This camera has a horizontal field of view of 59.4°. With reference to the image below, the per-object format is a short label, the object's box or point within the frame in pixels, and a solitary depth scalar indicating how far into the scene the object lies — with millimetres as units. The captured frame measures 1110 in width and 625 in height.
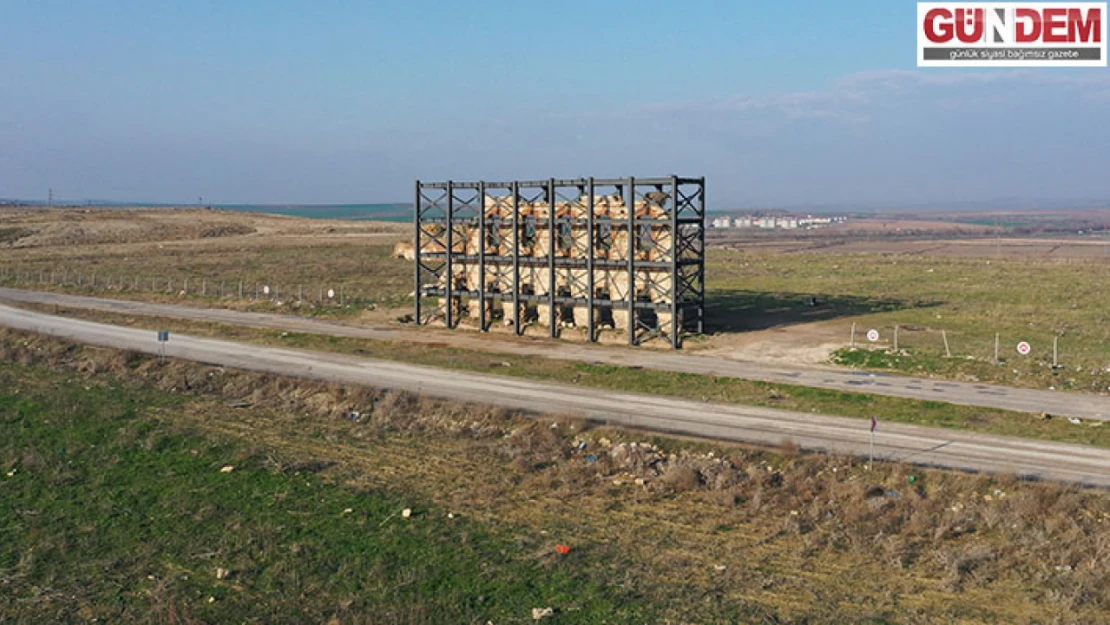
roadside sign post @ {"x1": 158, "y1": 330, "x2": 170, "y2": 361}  40575
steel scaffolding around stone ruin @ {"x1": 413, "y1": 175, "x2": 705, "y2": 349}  44781
